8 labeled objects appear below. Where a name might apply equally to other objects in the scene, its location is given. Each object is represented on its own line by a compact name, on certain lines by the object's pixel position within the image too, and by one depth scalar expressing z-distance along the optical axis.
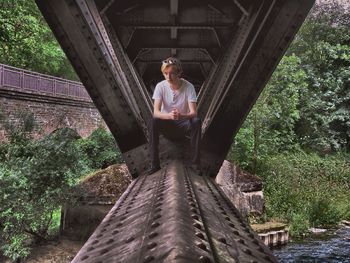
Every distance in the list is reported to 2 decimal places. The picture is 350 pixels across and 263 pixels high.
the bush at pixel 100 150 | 19.95
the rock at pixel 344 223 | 14.11
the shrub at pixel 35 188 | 8.84
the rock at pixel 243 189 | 11.79
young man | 3.89
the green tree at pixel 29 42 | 9.80
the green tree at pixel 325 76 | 21.31
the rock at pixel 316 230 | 13.02
